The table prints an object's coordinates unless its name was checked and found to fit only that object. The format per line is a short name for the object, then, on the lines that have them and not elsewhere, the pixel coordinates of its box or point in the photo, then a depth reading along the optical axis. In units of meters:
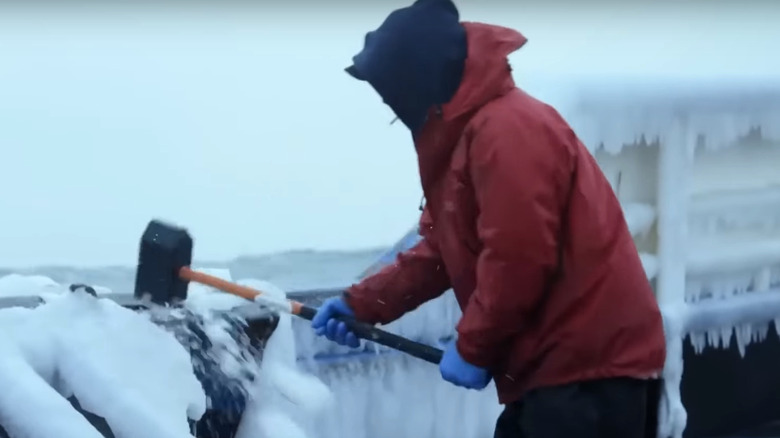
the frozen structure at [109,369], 5.69
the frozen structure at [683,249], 6.24
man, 5.26
